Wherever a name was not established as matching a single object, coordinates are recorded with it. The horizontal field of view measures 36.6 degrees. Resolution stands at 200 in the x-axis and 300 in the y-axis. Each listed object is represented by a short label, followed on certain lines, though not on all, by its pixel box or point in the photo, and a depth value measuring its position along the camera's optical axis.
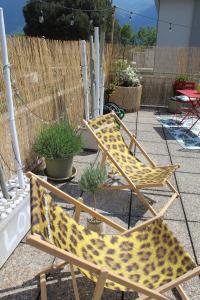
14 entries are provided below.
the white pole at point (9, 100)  2.96
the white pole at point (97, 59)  5.73
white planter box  2.73
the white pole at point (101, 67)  5.91
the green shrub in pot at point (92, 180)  3.25
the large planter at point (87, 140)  5.62
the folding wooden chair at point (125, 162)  3.58
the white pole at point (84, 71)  5.49
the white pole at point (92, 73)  5.75
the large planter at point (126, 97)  8.89
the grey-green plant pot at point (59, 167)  4.26
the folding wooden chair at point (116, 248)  1.89
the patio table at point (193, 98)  7.23
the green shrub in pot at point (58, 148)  4.17
